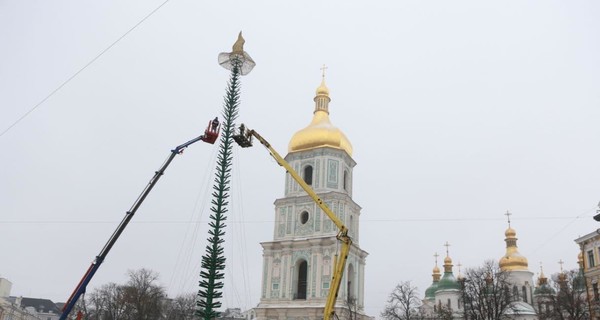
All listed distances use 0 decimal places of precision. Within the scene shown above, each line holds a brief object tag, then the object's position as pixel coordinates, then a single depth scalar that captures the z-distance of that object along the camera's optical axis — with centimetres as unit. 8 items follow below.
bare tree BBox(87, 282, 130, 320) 5709
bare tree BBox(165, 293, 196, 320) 6425
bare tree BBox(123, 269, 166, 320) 5459
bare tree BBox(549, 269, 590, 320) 3862
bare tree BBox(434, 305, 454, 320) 4975
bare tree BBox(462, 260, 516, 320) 4278
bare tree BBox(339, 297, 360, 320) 4259
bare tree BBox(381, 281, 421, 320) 4775
